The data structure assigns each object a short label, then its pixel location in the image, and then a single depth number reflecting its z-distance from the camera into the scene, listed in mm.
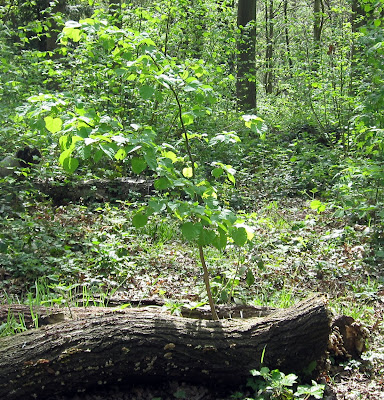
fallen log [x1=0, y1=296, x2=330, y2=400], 3172
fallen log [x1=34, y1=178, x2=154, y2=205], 8305
